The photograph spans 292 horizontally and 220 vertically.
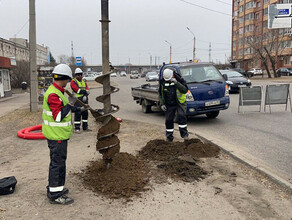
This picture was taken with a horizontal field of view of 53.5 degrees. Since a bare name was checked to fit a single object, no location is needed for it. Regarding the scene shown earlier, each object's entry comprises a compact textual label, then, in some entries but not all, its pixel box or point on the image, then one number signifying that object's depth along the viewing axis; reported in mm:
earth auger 4715
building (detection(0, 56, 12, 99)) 22072
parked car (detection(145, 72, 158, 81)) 43075
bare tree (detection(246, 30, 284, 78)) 43291
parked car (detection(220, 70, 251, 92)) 20188
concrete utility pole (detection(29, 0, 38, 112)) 12592
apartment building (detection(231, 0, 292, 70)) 44875
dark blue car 9383
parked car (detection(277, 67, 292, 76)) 51000
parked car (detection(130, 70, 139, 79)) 63562
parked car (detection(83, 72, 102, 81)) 53625
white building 63609
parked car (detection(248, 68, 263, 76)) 56488
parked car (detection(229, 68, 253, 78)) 46234
